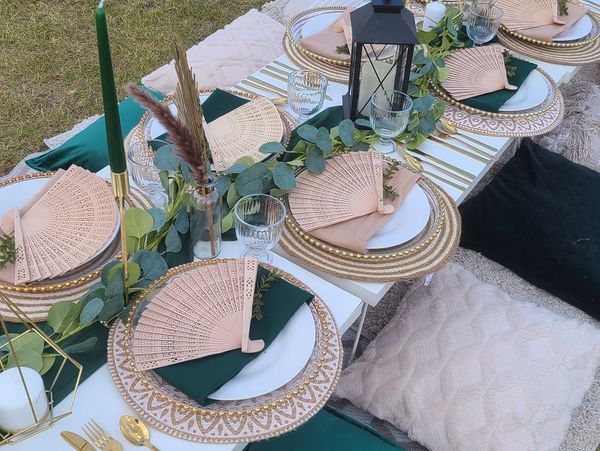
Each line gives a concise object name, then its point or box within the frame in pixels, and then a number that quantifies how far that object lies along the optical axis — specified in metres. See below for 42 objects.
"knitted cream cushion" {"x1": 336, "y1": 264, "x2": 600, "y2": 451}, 1.17
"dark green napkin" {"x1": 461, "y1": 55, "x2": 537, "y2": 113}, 1.49
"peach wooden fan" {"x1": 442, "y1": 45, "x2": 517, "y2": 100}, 1.52
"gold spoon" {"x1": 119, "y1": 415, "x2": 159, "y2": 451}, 0.78
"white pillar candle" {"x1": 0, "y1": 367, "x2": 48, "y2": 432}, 0.73
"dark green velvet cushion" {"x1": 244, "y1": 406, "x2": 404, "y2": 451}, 1.07
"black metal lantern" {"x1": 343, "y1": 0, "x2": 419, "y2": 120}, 1.23
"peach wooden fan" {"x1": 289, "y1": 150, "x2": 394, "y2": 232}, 1.14
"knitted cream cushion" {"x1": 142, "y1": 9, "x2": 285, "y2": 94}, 1.91
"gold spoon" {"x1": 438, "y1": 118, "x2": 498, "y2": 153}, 1.45
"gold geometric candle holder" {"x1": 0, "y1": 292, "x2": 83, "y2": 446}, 0.75
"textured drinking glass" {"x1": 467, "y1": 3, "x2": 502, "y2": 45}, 1.65
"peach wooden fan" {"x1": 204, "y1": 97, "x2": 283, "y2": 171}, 1.23
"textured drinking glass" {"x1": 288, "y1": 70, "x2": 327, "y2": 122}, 1.37
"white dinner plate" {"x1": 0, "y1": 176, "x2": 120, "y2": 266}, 1.08
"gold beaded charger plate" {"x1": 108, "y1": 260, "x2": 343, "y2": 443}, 0.78
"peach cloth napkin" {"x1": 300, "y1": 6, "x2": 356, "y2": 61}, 1.60
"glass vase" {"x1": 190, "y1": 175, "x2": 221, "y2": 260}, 0.94
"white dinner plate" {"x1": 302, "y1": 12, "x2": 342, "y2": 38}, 1.69
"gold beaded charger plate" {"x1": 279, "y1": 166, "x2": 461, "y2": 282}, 1.06
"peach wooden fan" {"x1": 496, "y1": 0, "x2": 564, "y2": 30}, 1.80
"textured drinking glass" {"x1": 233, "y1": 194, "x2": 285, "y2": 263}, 1.00
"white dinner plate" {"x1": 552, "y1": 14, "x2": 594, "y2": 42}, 1.79
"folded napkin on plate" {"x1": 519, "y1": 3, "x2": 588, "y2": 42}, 1.77
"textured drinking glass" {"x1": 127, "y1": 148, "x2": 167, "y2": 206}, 1.12
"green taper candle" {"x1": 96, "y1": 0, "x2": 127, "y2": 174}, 0.55
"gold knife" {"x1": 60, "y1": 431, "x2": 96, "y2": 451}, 0.77
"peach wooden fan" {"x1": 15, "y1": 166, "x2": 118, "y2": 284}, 0.96
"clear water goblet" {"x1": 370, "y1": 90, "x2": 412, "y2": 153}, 1.31
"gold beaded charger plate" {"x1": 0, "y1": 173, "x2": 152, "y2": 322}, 0.93
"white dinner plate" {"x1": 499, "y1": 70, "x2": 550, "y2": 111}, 1.51
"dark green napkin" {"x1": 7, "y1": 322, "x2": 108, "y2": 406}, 0.84
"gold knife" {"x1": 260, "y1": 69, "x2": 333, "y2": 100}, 1.58
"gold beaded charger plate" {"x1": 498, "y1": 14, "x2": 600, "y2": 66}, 1.74
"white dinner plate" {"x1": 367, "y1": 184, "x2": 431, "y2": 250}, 1.11
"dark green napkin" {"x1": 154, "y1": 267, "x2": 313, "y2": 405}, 0.81
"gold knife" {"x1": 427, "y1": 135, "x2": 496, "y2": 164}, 1.40
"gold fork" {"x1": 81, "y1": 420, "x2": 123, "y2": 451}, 0.77
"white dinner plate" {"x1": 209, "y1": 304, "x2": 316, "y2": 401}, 0.83
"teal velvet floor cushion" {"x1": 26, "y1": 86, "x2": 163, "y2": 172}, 1.59
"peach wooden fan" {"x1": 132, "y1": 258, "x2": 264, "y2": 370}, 0.85
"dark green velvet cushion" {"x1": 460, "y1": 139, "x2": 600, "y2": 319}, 1.52
